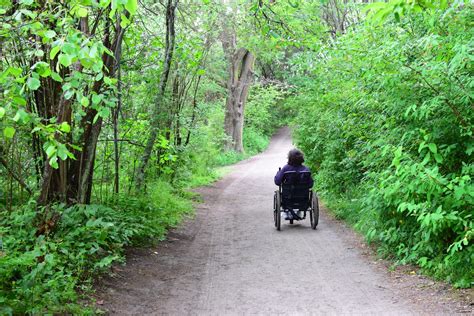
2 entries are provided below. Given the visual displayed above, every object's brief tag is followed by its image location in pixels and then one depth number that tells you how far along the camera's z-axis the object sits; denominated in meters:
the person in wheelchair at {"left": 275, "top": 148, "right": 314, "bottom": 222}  9.15
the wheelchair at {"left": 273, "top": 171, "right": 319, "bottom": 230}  9.14
